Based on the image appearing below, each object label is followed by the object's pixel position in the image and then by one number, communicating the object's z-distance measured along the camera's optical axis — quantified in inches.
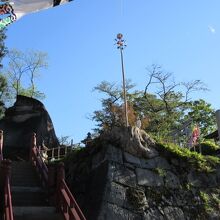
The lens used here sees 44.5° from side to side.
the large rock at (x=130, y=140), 345.6
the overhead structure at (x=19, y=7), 247.2
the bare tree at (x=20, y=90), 1123.7
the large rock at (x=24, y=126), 711.1
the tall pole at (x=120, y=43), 496.1
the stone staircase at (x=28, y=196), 260.1
